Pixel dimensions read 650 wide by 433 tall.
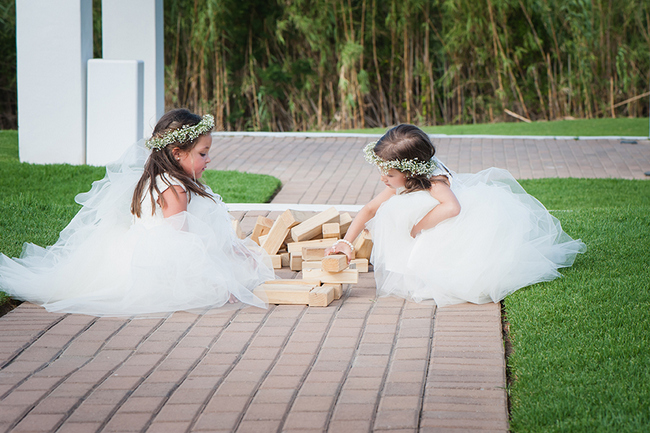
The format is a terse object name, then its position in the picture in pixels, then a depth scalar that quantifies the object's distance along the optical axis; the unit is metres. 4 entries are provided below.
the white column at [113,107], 8.08
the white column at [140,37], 9.73
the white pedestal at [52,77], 7.97
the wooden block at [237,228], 4.76
